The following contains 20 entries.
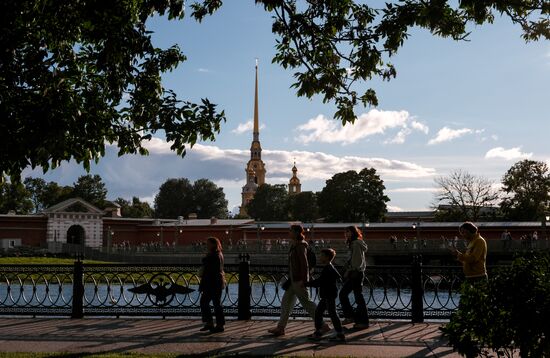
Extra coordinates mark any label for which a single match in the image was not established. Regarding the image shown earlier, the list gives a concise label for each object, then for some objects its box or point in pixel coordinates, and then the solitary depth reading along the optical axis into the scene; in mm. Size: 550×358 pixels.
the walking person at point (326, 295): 8594
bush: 5020
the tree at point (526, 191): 62219
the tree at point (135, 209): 97938
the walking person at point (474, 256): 8656
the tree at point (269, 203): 93938
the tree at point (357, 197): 71500
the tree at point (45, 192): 92500
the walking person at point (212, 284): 9375
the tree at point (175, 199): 94250
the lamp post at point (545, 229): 46906
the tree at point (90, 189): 91375
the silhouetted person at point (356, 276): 9539
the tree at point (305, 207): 84375
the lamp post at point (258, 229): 53688
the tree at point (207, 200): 94250
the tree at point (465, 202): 61188
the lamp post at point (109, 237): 58856
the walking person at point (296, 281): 8984
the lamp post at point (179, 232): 61131
